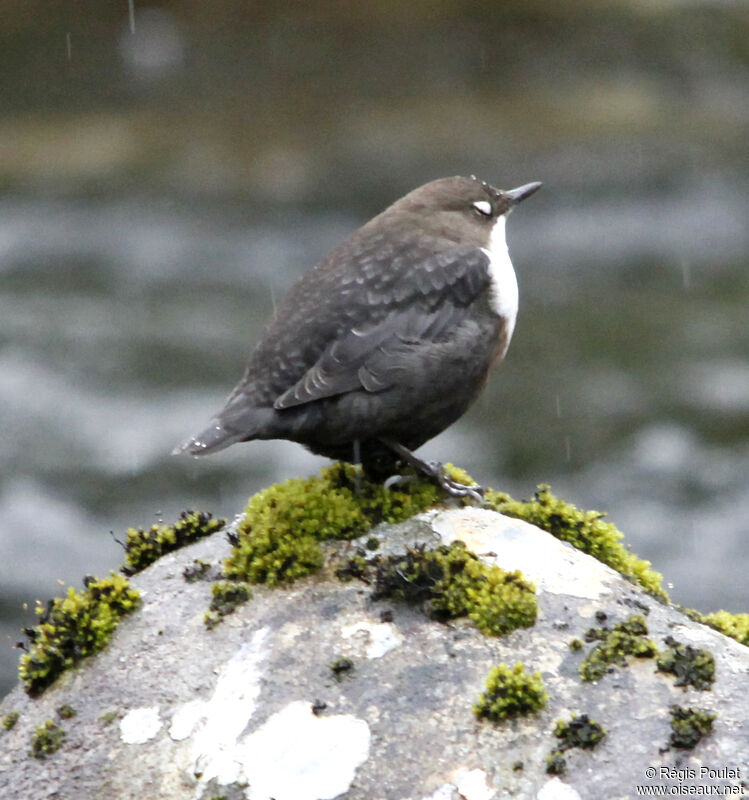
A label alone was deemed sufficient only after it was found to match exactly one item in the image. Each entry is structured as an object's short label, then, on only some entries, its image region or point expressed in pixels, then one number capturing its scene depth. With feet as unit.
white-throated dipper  28.07
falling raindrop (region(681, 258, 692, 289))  74.10
